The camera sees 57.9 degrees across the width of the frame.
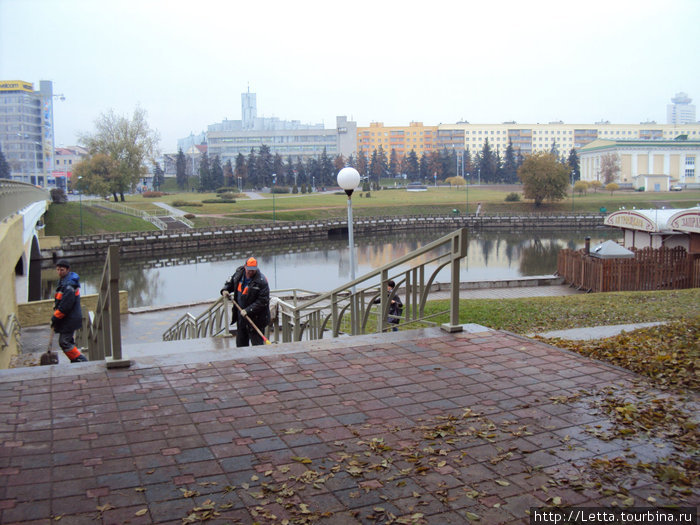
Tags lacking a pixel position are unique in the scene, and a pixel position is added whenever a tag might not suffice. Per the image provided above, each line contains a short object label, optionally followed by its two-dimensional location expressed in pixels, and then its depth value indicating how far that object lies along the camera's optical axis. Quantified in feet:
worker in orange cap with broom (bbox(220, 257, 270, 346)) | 27.94
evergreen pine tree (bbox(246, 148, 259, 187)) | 355.36
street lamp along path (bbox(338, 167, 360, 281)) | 37.50
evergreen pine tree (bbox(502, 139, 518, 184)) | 401.49
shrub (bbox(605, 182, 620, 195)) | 331.36
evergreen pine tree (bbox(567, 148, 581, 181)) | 405.80
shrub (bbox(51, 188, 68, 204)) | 219.82
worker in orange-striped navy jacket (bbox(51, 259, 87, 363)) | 27.35
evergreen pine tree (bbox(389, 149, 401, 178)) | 425.28
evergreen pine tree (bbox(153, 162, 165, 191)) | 363.76
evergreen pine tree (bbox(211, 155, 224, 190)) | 345.72
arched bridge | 45.09
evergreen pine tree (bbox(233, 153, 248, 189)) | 354.13
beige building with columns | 373.81
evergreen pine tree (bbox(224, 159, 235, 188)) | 361.94
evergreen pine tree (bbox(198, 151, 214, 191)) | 345.51
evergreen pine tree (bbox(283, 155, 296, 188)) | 362.94
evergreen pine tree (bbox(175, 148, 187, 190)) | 368.07
